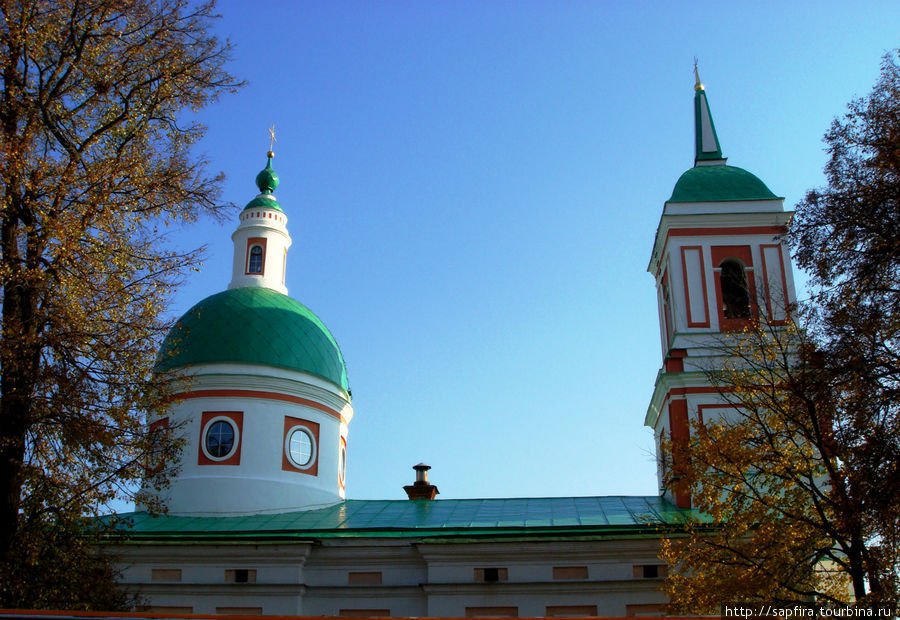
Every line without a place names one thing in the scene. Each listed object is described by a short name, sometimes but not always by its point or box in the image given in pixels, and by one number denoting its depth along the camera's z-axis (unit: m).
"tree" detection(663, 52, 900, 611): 10.78
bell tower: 22.17
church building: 18.75
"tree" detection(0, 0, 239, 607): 11.44
